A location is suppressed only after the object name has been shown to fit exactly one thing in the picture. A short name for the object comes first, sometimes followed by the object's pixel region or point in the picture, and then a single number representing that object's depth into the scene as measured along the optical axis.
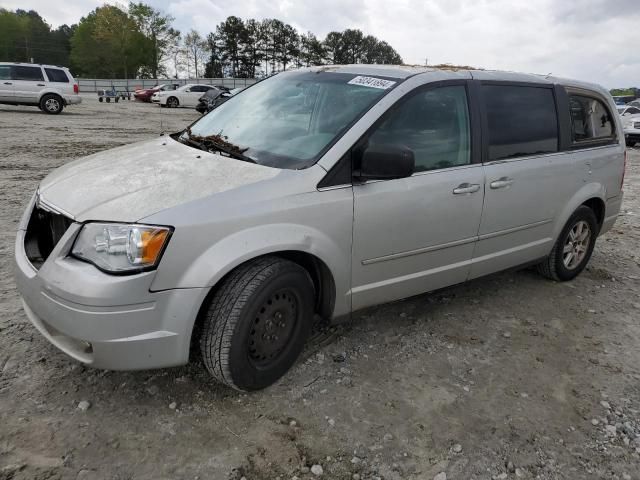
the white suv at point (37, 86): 18.12
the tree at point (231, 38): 81.88
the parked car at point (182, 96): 31.50
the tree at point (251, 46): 82.81
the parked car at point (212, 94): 26.67
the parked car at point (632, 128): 17.73
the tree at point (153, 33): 69.44
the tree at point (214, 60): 78.18
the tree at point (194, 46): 73.69
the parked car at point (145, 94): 36.09
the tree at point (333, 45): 81.88
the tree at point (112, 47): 67.56
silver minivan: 2.25
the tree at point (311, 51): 81.00
